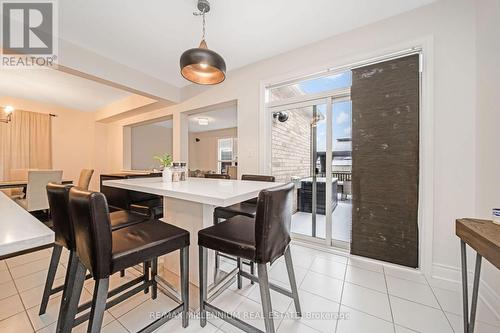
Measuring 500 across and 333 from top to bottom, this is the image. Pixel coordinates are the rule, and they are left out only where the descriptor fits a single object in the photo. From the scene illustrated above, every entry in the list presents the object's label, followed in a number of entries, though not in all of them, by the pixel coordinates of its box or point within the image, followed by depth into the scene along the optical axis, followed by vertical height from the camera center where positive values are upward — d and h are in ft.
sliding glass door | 8.62 +0.51
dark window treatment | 6.60 +0.22
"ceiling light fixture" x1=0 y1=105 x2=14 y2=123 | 13.69 +3.67
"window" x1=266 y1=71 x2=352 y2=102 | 8.13 +3.63
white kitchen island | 3.56 -1.08
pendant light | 5.15 +2.88
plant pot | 6.15 -0.27
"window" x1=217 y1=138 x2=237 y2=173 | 27.17 +1.73
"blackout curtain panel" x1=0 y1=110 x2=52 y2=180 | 14.32 +1.72
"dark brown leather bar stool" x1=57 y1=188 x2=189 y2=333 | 3.03 -1.48
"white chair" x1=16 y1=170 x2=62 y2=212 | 10.73 -1.39
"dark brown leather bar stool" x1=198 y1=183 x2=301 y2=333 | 3.50 -1.48
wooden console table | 3.03 -1.29
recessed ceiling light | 20.17 +4.69
